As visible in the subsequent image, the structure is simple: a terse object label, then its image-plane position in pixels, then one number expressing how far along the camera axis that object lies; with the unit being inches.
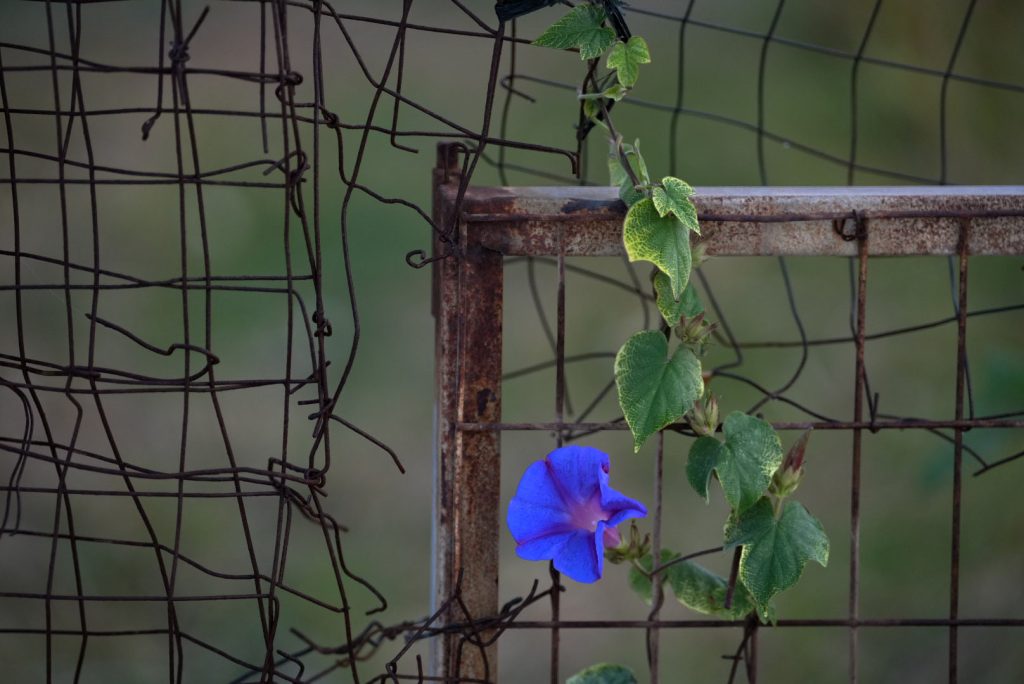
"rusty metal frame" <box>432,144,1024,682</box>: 149.2
